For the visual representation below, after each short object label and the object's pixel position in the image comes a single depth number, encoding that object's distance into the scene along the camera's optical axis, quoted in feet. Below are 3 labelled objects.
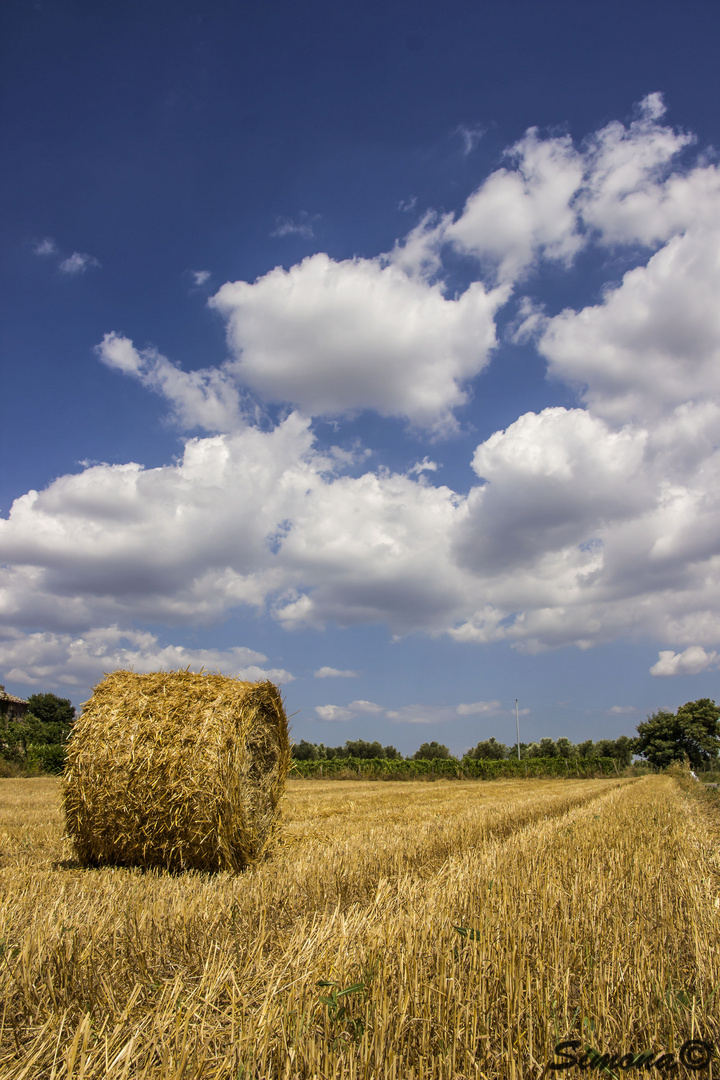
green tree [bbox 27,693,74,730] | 208.95
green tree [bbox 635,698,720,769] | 215.72
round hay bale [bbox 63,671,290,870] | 21.75
